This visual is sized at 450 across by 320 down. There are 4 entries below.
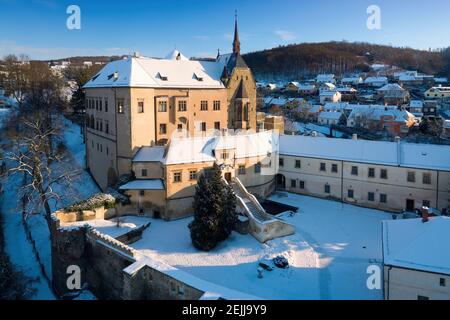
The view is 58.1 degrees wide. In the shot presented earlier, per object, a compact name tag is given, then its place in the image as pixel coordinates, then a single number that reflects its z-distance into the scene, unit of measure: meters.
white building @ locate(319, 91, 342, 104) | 121.88
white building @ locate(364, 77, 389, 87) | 151.25
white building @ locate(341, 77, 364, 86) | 158.25
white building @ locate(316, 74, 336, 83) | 161.50
